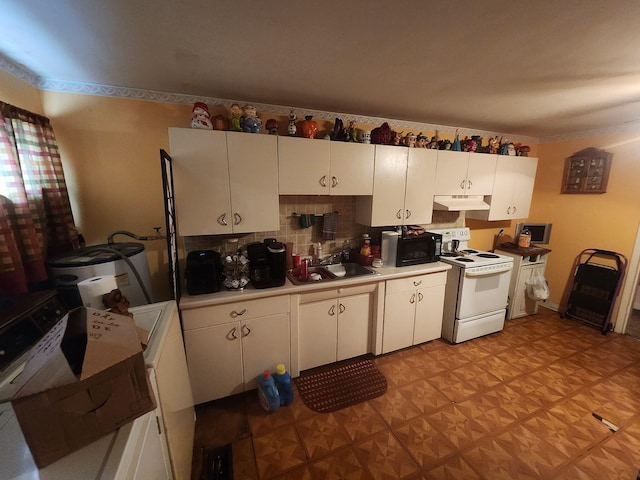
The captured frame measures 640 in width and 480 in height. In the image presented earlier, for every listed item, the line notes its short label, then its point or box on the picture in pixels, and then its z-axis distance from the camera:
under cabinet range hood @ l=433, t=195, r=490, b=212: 2.53
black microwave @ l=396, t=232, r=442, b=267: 2.41
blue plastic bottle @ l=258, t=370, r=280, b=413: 1.80
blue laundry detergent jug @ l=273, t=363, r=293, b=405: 1.86
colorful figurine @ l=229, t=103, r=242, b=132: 1.82
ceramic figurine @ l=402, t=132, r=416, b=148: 2.40
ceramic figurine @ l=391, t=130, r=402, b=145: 2.32
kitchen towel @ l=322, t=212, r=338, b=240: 2.42
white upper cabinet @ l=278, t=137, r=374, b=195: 1.93
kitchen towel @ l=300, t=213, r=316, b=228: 2.34
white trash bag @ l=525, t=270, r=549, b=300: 3.01
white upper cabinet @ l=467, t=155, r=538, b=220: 2.84
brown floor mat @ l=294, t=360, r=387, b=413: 1.89
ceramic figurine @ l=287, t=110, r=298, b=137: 1.97
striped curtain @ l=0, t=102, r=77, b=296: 1.24
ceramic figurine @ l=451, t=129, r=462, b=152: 2.62
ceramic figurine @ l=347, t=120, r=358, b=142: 2.19
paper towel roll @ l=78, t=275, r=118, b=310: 1.03
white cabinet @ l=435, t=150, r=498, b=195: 2.50
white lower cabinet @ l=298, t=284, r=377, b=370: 2.05
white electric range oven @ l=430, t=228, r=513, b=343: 2.51
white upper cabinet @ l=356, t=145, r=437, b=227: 2.26
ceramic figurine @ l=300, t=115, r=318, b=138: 2.01
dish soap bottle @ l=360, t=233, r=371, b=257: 2.47
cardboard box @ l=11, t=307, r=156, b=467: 0.56
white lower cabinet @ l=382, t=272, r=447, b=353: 2.31
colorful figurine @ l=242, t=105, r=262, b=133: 1.83
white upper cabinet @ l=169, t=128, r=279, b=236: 1.68
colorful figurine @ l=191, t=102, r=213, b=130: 1.70
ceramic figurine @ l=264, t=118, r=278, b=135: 1.96
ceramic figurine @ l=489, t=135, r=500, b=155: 2.85
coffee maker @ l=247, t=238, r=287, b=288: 1.86
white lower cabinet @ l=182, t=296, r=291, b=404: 1.71
